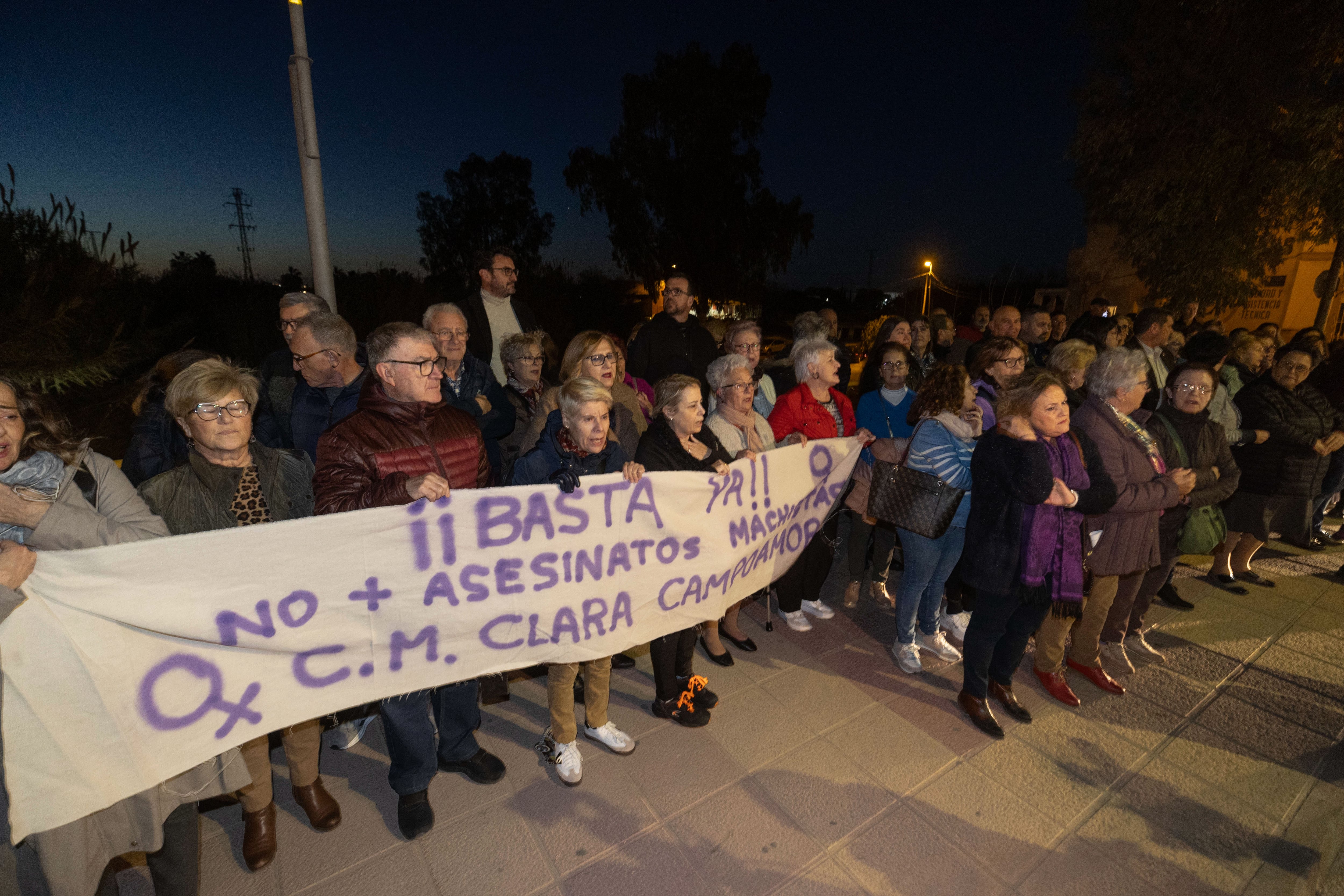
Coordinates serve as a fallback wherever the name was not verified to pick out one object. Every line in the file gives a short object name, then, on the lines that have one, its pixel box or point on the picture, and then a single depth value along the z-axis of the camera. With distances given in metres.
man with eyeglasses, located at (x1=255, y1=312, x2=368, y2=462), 3.07
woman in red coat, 3.77
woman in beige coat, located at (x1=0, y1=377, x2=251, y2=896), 1.83
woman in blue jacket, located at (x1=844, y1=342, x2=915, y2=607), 4.18
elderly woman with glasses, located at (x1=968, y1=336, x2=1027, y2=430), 3.71
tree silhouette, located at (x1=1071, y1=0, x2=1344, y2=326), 9.61
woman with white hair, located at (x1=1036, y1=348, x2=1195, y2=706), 3.13
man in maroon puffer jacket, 2.32
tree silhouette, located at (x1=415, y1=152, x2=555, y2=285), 33.44
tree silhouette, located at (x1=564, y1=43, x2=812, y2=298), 21.14
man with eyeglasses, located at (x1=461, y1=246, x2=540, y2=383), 4.70
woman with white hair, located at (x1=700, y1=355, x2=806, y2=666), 3.35
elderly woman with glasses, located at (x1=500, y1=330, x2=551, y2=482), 3.81
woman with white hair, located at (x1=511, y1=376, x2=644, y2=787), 2.63
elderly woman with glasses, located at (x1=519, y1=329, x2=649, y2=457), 3.28
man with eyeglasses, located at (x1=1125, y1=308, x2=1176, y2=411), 4.99
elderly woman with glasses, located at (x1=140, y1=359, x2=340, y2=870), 2.17
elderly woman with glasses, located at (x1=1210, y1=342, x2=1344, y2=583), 4.61
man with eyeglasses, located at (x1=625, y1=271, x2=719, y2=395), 5.13
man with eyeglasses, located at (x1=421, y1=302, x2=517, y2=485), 3.56
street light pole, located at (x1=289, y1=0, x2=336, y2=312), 4.75
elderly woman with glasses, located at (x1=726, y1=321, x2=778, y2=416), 4.28
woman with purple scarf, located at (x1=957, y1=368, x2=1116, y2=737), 2.85
